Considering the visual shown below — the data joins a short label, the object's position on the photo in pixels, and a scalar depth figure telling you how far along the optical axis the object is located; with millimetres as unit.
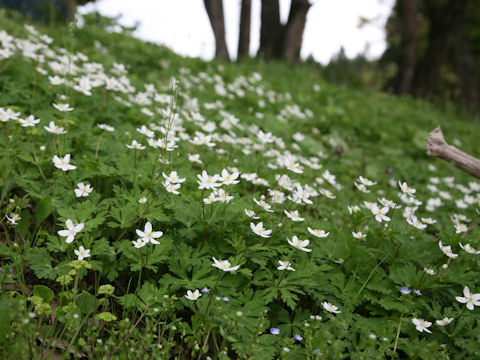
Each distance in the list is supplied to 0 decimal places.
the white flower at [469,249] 2410
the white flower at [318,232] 2339
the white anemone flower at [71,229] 2029
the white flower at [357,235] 2431
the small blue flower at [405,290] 2143
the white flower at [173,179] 2337
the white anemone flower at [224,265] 2010
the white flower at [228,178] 2387
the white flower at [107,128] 3073
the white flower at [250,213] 2267
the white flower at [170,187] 2331
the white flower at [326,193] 2878
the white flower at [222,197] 2264
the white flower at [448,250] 2384
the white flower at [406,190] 2768
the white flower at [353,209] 2726
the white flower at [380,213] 2542
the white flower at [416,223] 2722
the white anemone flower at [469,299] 2164
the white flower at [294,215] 2349
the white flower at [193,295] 2023
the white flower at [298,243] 2178
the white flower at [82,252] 2029
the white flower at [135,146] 2671
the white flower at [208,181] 2330
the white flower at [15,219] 2148
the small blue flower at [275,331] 1960
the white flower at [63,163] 2352
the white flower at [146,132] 3008
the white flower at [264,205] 2339
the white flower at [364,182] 2893
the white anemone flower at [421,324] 2088
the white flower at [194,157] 2854
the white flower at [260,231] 2227
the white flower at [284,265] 2064
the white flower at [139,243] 2008
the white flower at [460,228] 2573
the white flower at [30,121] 2633
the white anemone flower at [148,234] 2039
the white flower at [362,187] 2955
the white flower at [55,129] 2594
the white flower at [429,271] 2359
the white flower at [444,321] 2135
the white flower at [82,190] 2352
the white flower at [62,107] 2928
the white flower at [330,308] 2154
